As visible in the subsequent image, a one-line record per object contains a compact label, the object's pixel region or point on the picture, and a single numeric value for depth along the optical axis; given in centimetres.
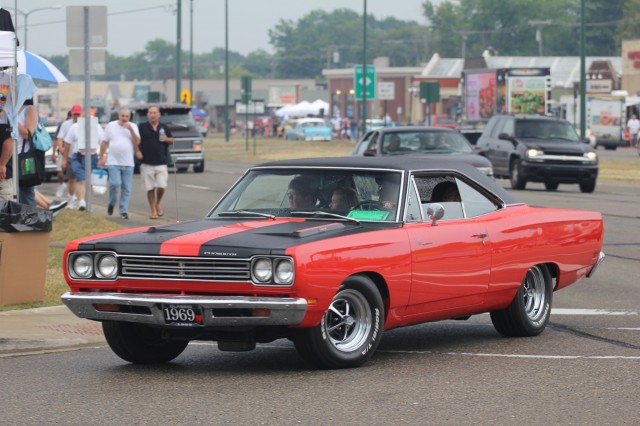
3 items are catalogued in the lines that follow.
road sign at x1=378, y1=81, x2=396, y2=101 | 6046
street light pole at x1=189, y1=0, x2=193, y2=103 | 9300
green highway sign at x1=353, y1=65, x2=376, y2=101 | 6103
